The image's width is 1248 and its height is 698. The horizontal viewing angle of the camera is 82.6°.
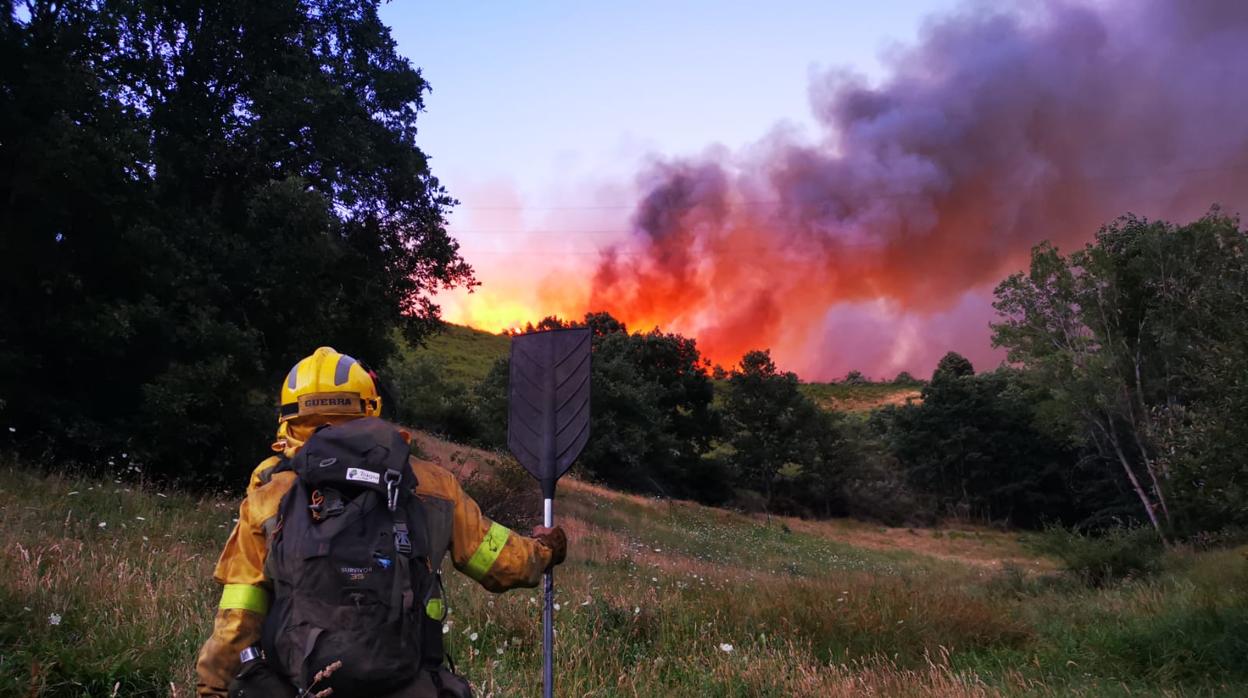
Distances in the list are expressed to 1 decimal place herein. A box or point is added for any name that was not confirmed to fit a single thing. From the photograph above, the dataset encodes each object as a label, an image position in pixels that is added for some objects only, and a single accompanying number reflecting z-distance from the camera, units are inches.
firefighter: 99.0
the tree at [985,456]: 2370.8
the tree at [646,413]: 1769.2
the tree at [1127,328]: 1134.4
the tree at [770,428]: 2335.1
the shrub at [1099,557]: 652.1
